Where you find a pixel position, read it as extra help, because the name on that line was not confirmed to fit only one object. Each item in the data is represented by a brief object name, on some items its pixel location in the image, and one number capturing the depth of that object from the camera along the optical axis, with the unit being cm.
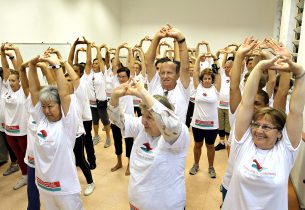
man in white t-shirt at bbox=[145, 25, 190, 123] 228
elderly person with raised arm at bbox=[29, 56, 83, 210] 205
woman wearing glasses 154
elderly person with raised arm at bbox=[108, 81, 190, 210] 154
